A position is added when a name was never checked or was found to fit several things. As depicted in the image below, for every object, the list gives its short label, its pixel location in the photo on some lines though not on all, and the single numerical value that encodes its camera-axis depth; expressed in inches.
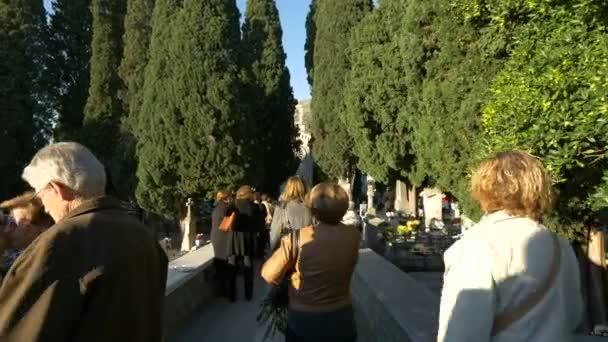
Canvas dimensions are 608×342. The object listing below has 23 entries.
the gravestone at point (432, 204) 974.4
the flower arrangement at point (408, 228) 673.4
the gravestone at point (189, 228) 874.8
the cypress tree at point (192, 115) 885.2
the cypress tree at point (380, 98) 818.8
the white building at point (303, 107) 2702.3
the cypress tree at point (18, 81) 1216.2
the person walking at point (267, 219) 480.0
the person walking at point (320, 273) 148.5
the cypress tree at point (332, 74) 1111.0
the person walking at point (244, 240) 344.5
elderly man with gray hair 70.8
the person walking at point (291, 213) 219.3
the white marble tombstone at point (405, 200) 1063.0
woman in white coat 84.4
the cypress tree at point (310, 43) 1314.0
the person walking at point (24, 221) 105.2
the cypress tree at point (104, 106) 1219.2
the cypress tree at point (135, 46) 1174.3
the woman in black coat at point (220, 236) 340.5
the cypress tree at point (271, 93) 1176.8
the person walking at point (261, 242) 402.4
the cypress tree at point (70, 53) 1392.7
